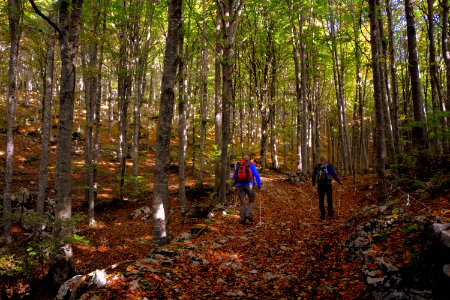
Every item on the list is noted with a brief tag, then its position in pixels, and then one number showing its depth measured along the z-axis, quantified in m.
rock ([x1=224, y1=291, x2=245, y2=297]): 4.47
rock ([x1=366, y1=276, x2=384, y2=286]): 3.76
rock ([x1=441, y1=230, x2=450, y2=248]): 3.38
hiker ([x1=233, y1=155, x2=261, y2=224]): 8.62
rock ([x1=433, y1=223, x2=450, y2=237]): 3.62
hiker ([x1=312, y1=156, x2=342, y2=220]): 8.98
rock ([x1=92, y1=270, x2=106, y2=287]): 4.30
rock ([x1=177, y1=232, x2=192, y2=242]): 7.40
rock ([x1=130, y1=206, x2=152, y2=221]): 15.01
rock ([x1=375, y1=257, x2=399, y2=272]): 3.83
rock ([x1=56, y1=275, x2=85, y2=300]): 4.57
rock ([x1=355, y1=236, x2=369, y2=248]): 5.30
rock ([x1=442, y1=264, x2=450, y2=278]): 3.17
